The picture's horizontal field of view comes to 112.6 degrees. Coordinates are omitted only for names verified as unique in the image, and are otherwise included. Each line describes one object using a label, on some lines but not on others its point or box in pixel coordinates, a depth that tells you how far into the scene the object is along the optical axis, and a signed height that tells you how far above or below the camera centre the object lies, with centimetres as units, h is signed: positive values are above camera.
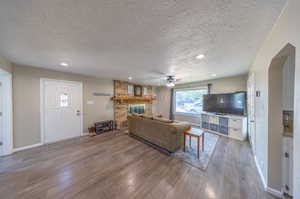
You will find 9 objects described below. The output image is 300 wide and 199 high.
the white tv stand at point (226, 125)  354 -104
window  537 -9
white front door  328 -39
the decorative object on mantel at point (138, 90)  589 +50
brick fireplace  503 -24
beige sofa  266 -99
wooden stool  260 -92
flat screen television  367 -18
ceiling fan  389 +77
